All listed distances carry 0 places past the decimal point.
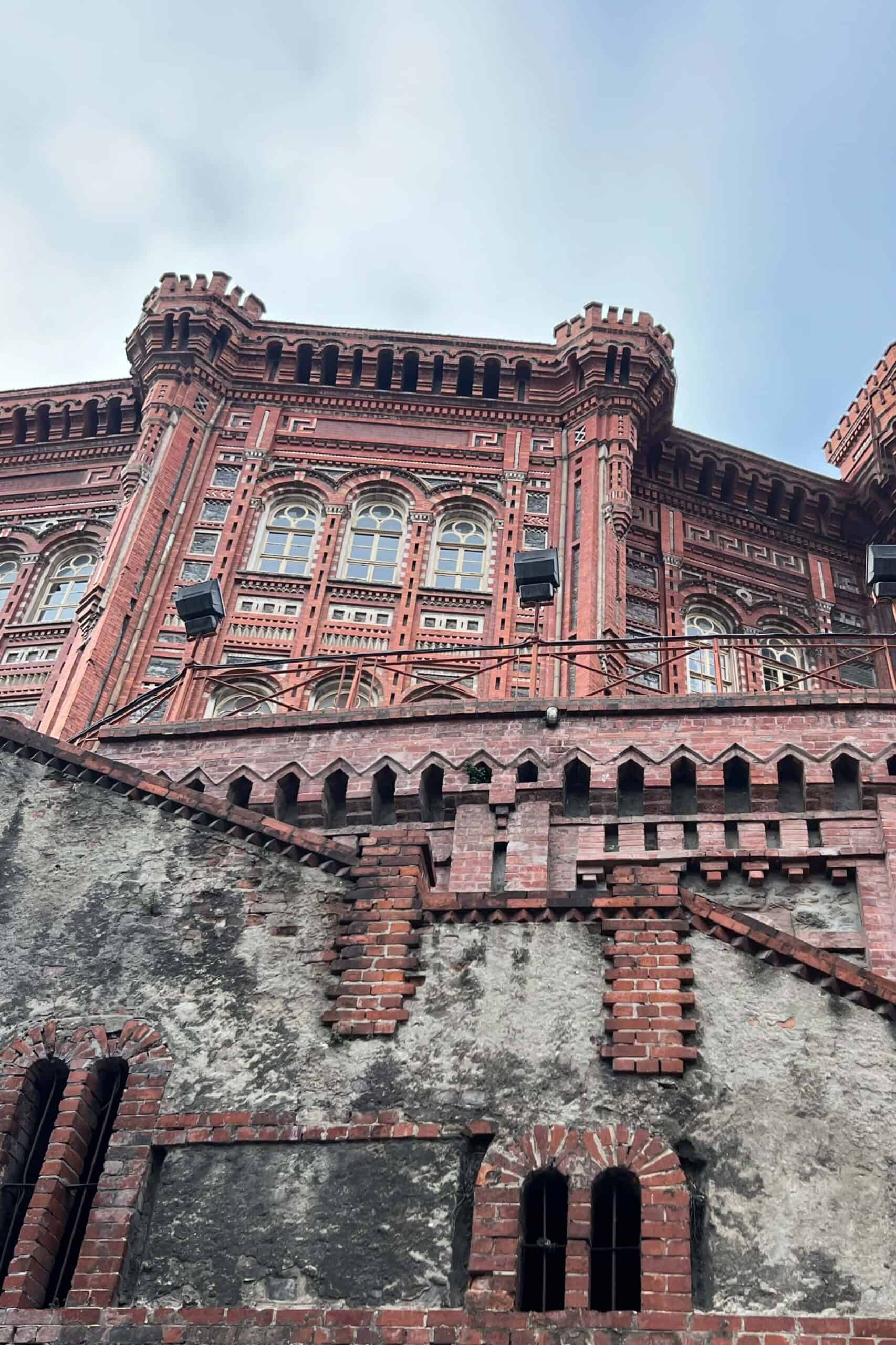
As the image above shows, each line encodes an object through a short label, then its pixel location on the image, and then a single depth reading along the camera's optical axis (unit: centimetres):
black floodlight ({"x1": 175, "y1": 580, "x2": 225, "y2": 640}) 1966
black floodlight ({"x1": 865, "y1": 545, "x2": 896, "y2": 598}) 1948
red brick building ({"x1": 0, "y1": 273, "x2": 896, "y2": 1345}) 853
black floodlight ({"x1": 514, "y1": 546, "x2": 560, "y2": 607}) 2002
